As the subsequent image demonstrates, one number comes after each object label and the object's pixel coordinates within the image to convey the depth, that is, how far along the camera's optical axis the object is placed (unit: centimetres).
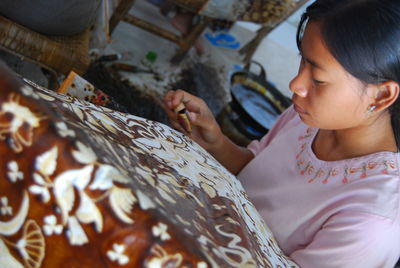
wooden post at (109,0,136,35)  278
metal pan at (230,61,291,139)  257
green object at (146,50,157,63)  314
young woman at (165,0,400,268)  94
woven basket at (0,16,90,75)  159
